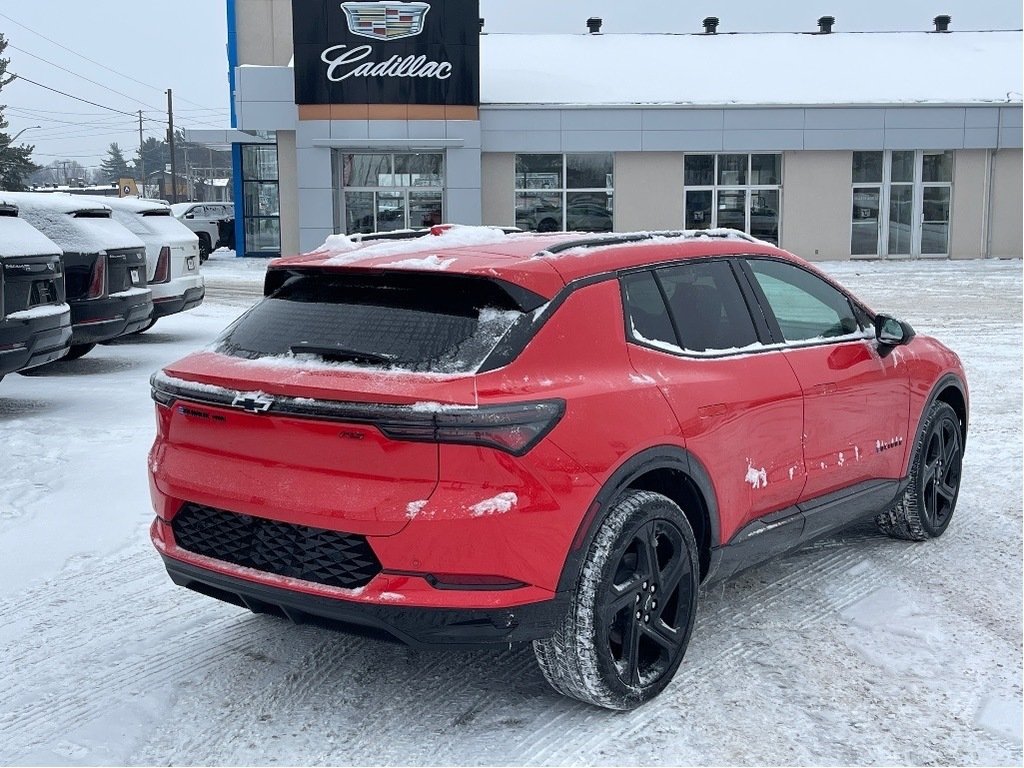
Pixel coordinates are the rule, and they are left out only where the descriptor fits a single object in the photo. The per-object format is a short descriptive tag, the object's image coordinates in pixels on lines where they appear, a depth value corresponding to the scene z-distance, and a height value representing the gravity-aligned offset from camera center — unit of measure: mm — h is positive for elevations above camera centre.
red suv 3281 -753
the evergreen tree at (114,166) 142625 +6600
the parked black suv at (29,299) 7859 -613
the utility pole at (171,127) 60562 +5148
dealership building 28328 +1949
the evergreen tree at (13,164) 50562 +2475
